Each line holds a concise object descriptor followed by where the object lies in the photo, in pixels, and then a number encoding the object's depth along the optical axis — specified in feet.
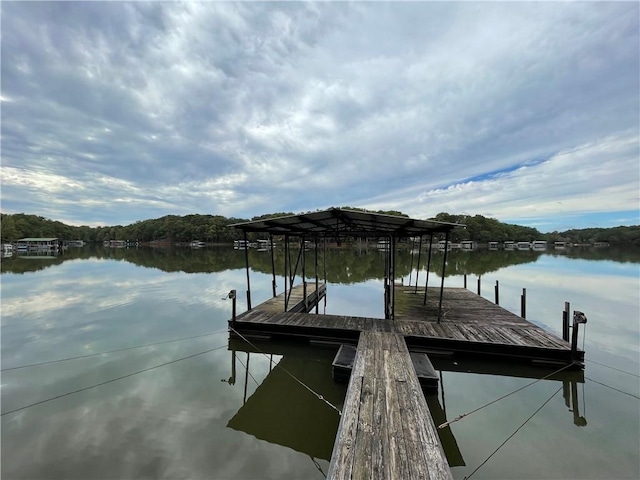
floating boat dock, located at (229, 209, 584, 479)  11.05
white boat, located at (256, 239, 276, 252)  288.12
